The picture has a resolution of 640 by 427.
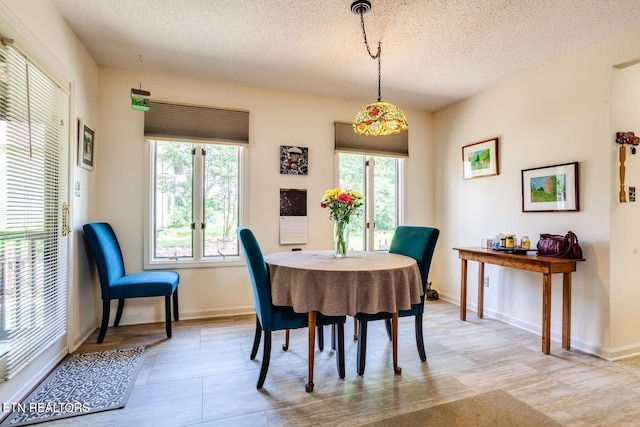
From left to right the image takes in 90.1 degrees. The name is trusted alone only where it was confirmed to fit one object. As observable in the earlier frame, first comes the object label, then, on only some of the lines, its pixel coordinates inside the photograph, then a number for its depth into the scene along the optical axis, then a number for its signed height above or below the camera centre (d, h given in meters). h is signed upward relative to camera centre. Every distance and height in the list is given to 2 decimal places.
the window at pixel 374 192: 4.18 +0.30
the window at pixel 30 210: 1.73 +0.01
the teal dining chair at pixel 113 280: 2.69 -0.60
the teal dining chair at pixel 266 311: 2.09 -0.65
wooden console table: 2.60 -0.48
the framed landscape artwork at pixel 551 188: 2.82 +0.26
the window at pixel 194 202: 3.45 +0.12
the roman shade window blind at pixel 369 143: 4.04 +0.94
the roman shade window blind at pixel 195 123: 3.34 +0.97
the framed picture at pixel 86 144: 2.72 +0.61
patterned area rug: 1.80 -1.13
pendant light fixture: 2.38 +0.72
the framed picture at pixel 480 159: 3.62 +0.67
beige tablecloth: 2.01 -0.47
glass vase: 2.60 -0.21
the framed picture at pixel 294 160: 3.79 +0.65
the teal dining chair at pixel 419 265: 2.24 -0.39
